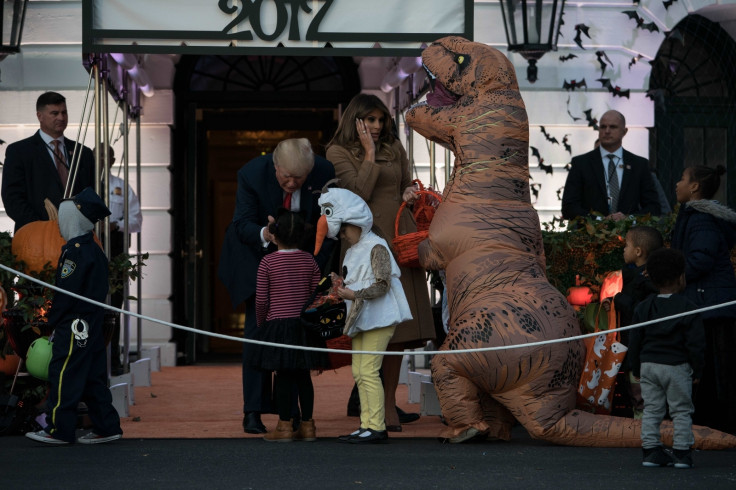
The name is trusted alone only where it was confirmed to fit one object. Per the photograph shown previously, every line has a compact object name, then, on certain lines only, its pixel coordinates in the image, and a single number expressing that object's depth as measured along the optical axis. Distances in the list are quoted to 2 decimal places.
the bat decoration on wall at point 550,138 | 16.94
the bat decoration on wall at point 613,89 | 16.94
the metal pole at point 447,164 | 13.67
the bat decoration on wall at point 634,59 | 16.96
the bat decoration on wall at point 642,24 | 16.95
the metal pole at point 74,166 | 12.08
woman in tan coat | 10.85
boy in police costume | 9.99
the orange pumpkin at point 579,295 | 11.64
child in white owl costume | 9.95
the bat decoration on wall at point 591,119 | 16.88
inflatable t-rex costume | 9.58
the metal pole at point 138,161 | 15.68
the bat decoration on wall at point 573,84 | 16.92
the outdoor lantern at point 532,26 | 16.22
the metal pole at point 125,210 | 13.82
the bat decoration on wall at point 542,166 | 16.87
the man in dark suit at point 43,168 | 12.47
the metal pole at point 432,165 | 13.53
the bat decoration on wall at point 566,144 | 16.90
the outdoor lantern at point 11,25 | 15.46
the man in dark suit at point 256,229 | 10.73
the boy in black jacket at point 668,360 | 8.83
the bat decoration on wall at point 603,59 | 16.94
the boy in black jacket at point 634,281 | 10.35
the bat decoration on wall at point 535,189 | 16.65
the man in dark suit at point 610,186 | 13.75
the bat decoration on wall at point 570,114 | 16.96
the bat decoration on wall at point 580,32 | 16.92
